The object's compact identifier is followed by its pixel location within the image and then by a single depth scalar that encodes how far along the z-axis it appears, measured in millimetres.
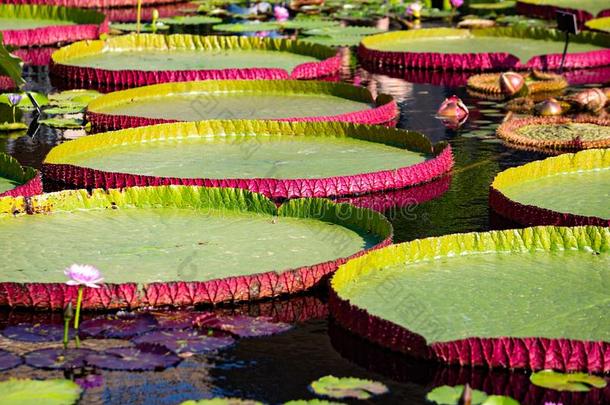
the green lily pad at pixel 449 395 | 7800
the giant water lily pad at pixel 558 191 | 11657
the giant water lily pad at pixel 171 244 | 9619
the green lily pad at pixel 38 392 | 7793
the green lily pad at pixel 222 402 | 7674
